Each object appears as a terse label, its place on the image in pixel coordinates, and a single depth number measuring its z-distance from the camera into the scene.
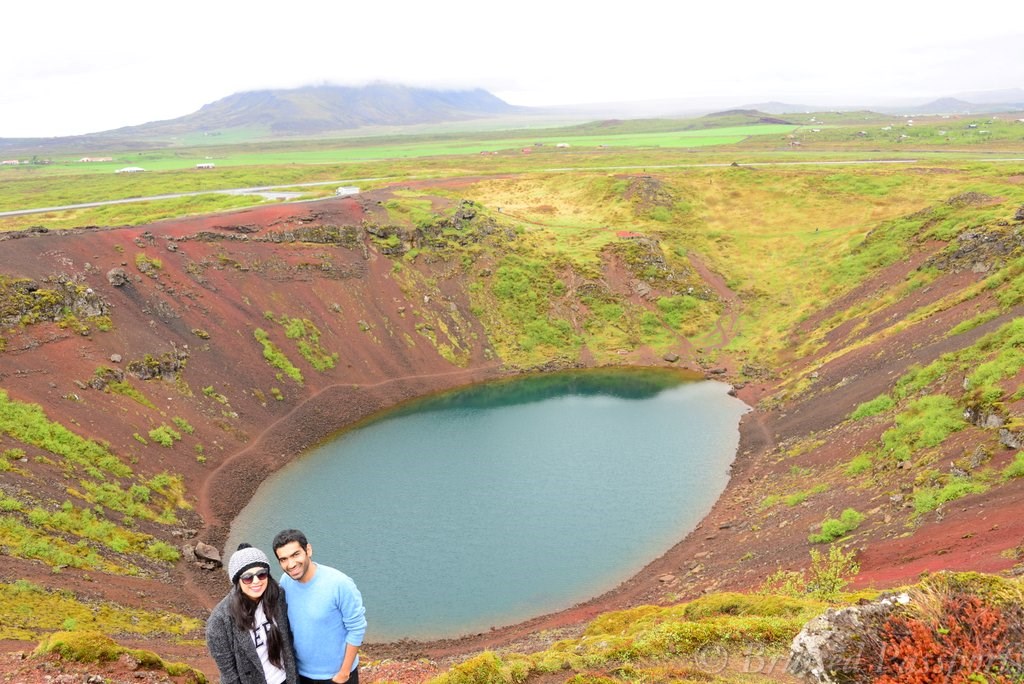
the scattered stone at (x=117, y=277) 56.09
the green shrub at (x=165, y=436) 45.31
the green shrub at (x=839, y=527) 30.83
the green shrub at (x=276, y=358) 59.44
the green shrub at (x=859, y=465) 36.31
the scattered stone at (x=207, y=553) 37.08
